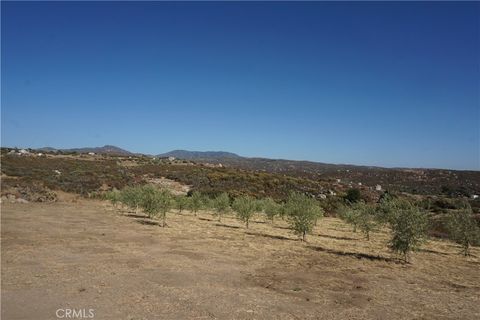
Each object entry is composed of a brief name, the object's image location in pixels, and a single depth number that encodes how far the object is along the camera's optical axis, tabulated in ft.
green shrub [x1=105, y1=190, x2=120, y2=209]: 163.88
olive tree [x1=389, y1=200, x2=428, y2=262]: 79.20
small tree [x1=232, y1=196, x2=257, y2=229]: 126.00
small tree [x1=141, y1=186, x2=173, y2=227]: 126.11
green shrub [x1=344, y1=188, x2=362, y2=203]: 231.46
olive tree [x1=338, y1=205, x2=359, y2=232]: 127.79
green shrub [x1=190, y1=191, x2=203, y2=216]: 157.24
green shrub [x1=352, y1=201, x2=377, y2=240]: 114.75
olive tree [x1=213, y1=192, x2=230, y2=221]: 140.36
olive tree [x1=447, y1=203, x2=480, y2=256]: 94.73
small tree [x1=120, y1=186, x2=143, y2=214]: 142.54
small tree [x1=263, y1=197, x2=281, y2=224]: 144.15
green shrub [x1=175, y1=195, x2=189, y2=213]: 156.15
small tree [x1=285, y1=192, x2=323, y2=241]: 103.46
